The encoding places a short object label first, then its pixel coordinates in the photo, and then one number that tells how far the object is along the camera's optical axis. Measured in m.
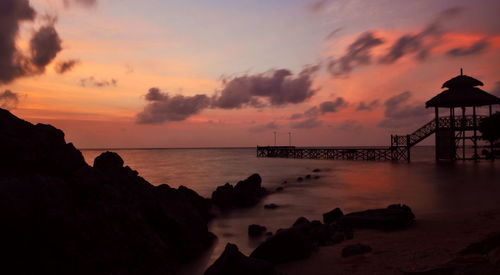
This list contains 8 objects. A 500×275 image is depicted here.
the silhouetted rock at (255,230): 11.87
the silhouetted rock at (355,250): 7.79
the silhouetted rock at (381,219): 10.10
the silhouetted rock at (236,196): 17.69
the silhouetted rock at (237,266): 5.96
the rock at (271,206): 17.29
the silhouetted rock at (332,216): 12.48
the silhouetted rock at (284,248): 8.02
